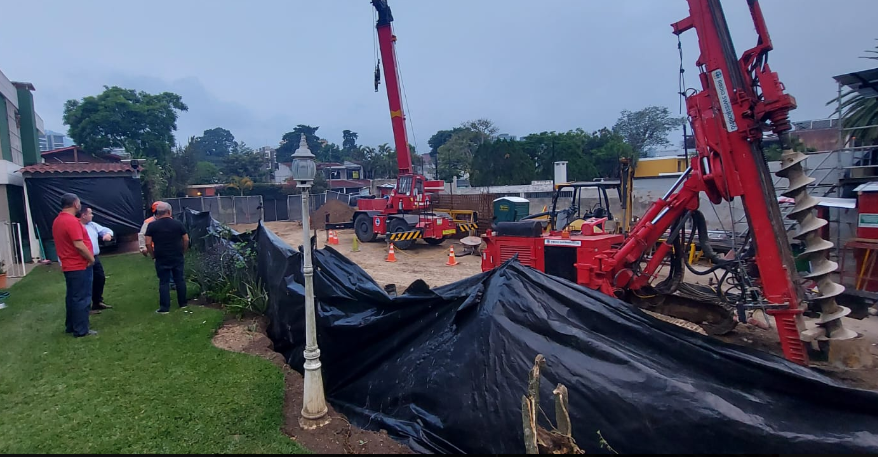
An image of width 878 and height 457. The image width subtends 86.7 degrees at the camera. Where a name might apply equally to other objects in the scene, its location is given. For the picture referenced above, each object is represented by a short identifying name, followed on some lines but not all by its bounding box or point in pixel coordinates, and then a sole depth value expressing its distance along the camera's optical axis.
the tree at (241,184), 38.56
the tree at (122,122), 36.34
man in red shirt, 5.34
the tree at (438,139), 82.10
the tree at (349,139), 90.86
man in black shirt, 6.41
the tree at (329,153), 77.12
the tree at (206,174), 46.82
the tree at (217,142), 98.43
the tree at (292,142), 77.12
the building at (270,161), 57.25
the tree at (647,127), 54.31
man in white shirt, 6.68
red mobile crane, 16.16
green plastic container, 16.10
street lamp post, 3.65
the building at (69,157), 30.86
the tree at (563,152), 33.66
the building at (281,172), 61.27
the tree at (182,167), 35.23
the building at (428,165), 54.16
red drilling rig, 4.72
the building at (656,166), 32.81
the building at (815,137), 23.82
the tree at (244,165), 51.88
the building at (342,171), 57.10
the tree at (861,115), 10.38
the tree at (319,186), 42.72
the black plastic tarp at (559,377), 2.76
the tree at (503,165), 33.59
